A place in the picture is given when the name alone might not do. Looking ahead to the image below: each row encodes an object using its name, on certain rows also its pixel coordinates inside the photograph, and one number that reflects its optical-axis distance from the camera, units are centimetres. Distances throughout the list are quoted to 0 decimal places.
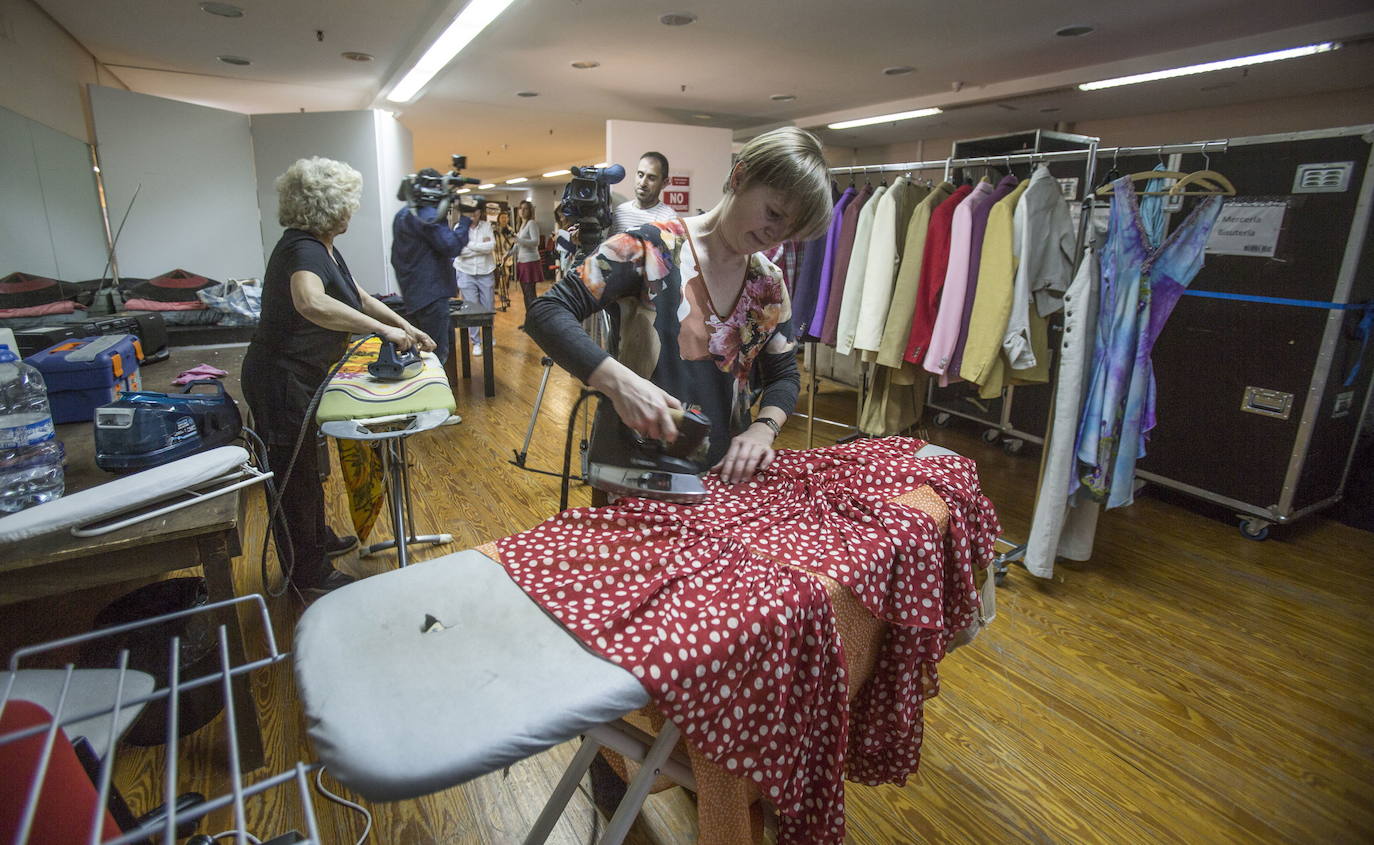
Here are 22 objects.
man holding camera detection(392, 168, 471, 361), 380
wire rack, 40
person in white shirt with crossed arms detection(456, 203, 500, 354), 562
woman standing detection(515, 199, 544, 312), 735
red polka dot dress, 76
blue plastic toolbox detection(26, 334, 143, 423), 164
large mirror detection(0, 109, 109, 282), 293
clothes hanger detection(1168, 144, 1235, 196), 198
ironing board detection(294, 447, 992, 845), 57
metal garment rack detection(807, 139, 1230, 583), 210
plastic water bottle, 114
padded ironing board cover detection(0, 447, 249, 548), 101
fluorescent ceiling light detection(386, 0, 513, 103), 370
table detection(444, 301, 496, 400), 440
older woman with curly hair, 186
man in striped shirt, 352
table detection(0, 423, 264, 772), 109
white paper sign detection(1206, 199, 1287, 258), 265
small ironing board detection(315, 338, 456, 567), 163
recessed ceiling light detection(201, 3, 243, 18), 385
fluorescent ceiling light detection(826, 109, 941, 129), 668
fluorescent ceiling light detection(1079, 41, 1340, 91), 422
